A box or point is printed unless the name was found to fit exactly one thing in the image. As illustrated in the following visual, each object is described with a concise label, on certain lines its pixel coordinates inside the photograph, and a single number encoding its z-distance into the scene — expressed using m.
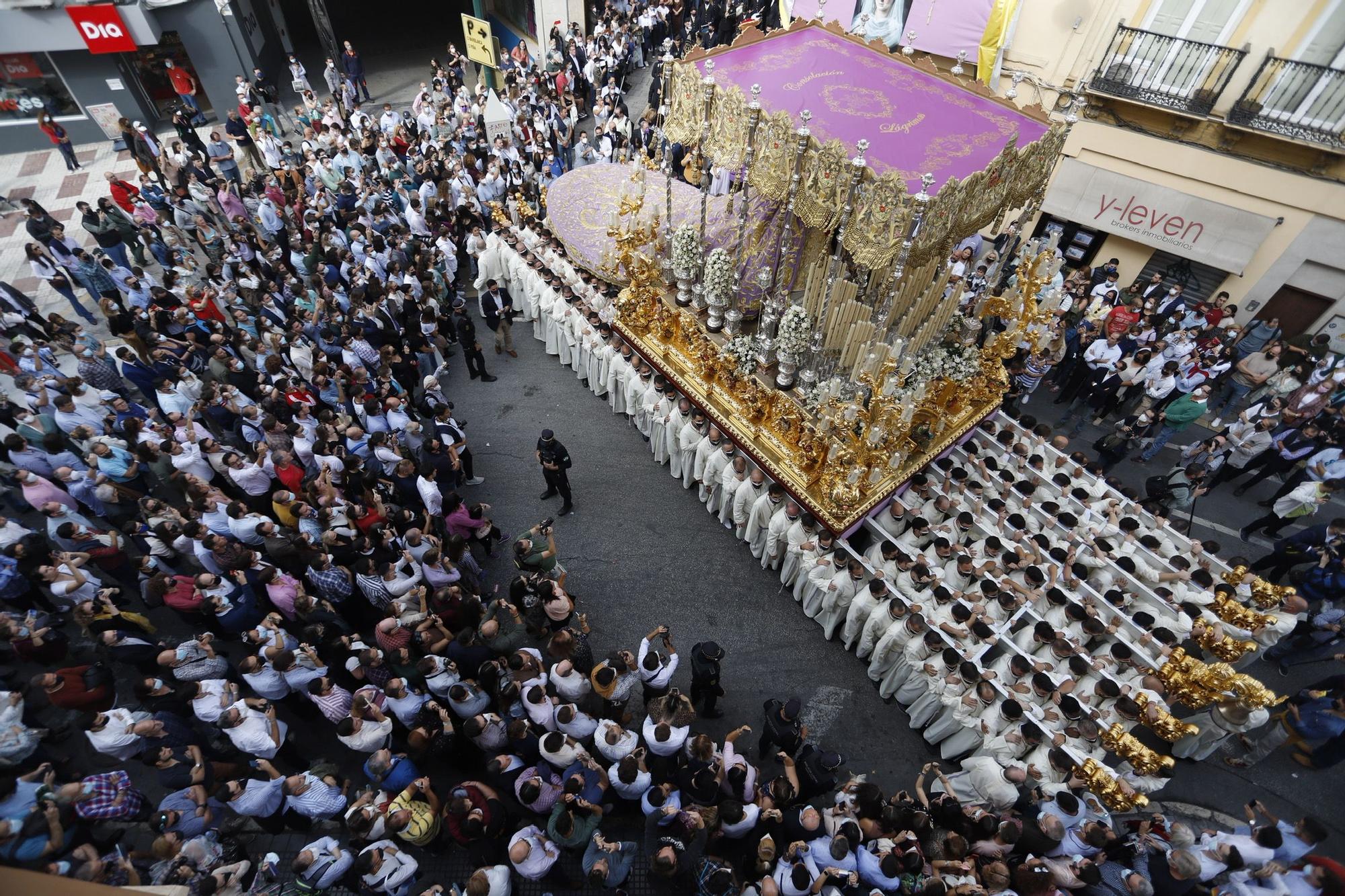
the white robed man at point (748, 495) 8.97
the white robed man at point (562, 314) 11.77
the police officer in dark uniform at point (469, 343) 11.46
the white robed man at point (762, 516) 8.86
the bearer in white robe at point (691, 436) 9.68
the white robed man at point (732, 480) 8.95
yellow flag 14.14
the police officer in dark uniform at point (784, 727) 6.56
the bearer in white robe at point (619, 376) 10.96
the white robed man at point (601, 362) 11.21
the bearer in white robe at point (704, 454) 9.45
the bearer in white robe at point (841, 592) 7.84
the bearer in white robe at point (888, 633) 7.29
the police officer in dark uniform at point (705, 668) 7.02
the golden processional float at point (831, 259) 7.89
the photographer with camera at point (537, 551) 7.69
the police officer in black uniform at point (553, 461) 9.14
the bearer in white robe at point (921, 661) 7.08
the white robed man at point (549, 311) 11.98
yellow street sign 15.77
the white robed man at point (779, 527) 8.60
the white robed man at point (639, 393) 10.77
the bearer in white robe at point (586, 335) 11.31
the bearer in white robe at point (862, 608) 7.59
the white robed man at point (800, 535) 8.33
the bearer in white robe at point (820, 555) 7.98
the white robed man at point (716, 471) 9.23
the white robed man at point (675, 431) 10.00
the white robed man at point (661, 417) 10.29
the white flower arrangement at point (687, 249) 10.62
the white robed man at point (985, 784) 6.14
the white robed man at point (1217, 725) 6.61
